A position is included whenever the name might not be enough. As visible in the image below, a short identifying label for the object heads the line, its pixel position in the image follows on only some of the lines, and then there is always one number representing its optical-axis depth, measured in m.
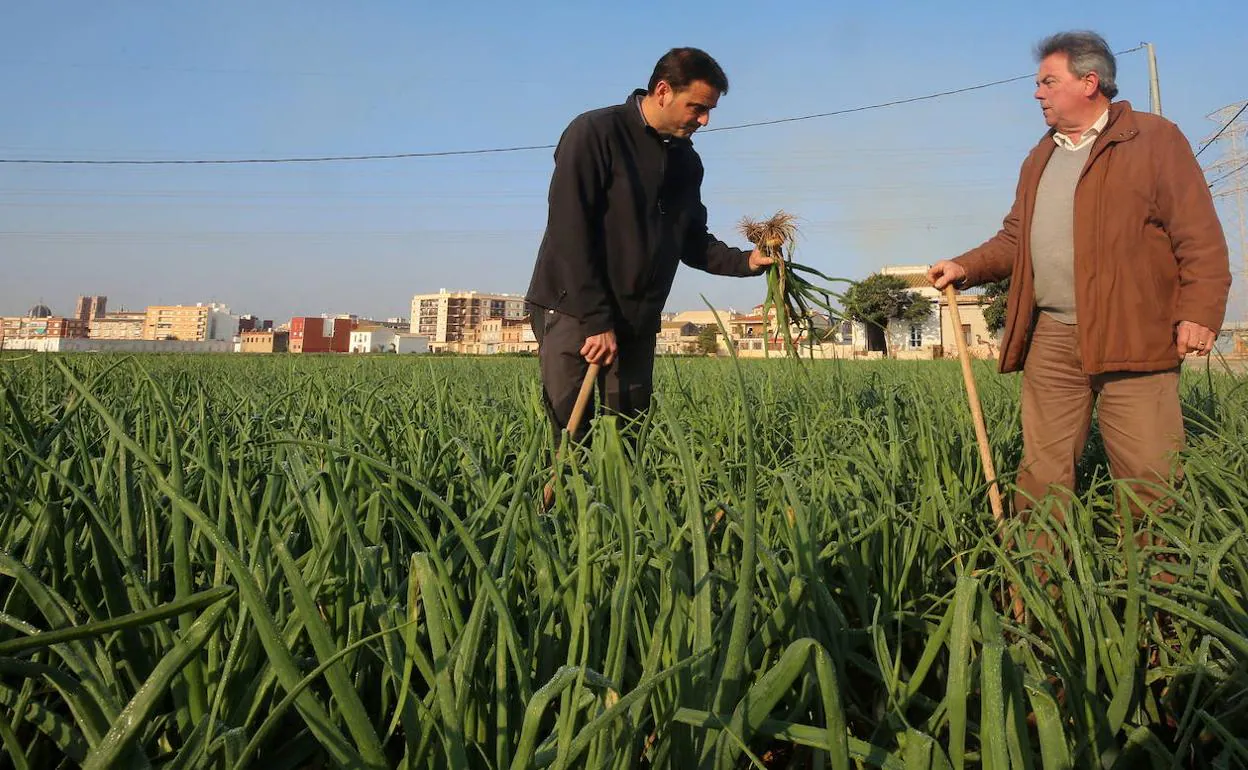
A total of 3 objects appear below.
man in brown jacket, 2.21
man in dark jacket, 2.42
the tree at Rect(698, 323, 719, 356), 53.34
